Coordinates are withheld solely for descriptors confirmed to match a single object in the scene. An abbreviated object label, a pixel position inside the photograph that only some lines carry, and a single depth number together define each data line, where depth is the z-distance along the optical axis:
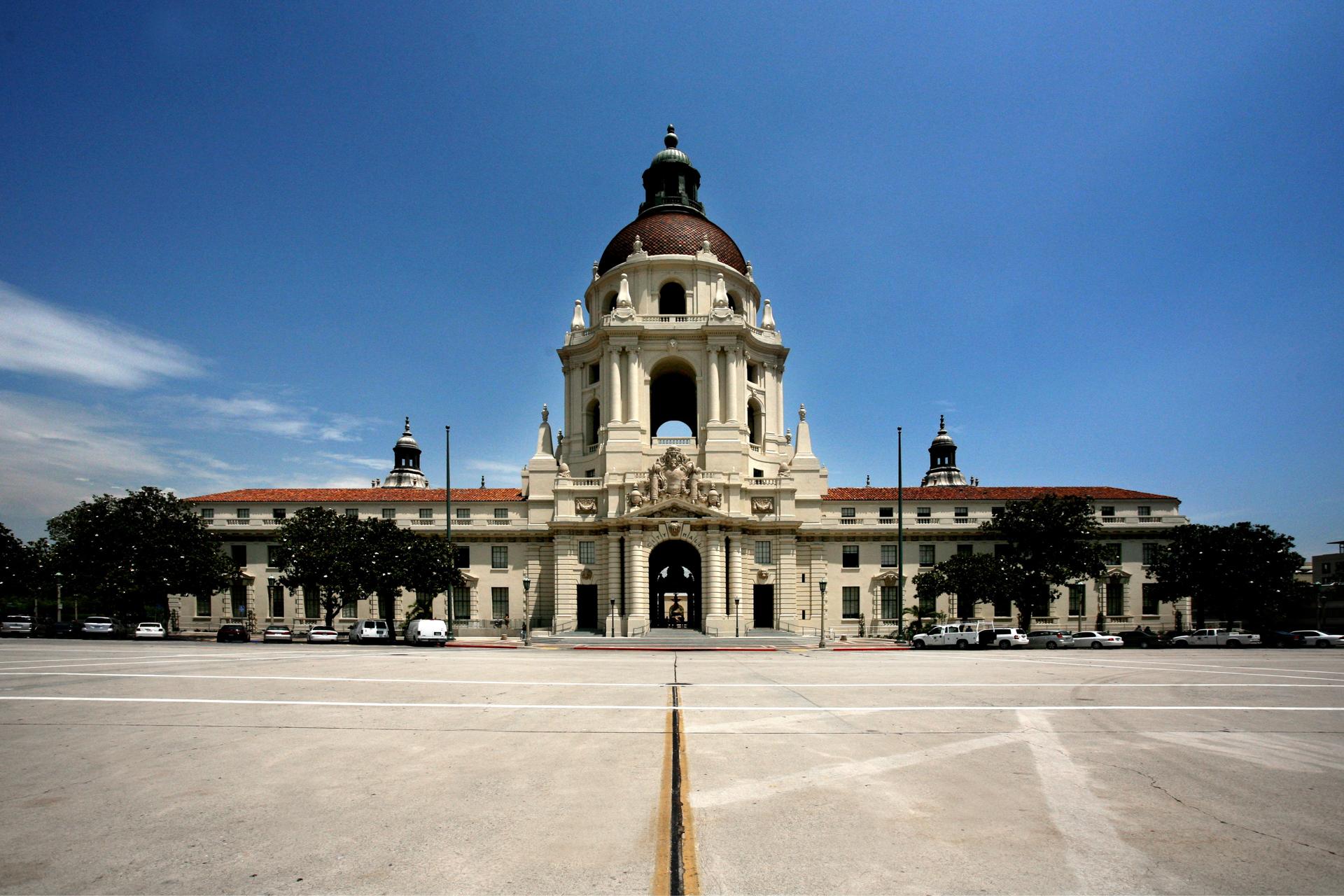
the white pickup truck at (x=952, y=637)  42.12
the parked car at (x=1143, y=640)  47.66
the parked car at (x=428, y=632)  44.44
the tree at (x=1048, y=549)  52.41
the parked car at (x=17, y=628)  50.62
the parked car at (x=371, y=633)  48.00
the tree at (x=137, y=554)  50.19
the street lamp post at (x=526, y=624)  45.38
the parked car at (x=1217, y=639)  45.97
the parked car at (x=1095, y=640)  44.19
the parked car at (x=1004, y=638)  42.12
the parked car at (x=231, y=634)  48.72
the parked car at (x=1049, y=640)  43.50
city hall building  54.97
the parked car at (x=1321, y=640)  45.12
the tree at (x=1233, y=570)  51.69
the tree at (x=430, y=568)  51.00
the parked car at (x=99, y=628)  49.09
